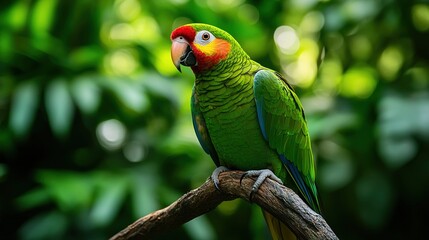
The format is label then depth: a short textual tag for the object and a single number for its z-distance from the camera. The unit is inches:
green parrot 80.8
